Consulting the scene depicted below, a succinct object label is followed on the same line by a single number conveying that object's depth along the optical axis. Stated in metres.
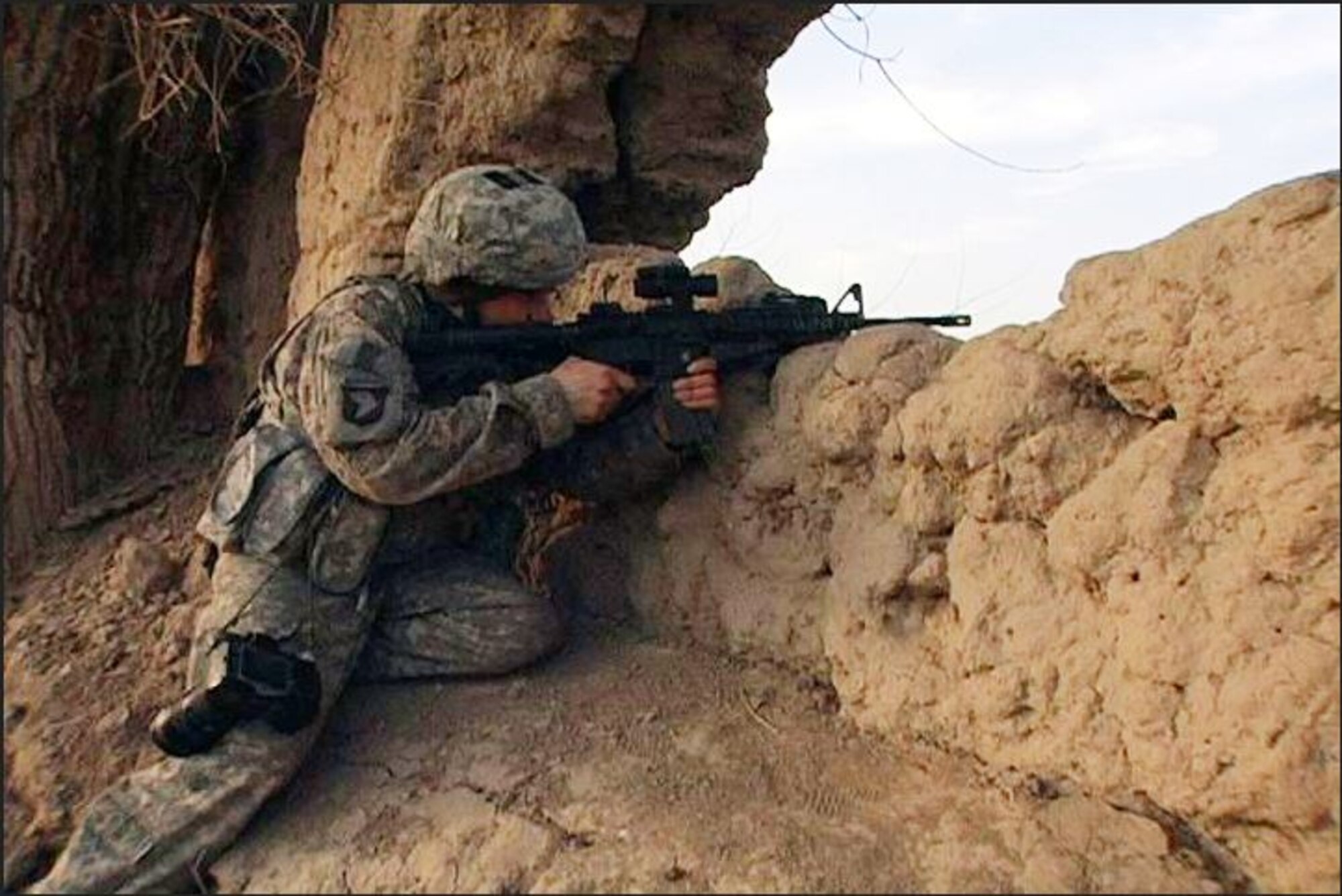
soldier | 3.60
